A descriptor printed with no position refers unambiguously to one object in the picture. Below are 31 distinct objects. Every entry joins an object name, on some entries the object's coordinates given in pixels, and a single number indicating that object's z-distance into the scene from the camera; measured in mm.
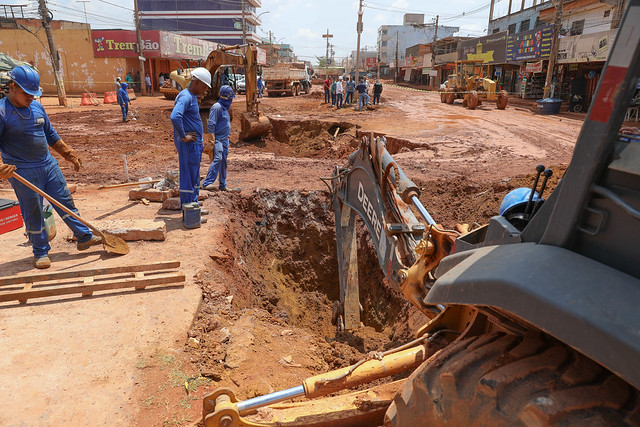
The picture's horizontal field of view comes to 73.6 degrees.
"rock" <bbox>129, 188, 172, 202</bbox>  7469
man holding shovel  4648
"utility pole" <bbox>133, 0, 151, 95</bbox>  27516
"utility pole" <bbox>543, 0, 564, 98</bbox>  21531
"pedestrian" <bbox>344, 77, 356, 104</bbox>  23969
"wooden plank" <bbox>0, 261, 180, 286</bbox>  4383
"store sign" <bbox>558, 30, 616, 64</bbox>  19484
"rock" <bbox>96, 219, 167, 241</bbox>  5684
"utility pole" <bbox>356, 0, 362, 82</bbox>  27156
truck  31891
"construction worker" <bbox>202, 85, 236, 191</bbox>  7973
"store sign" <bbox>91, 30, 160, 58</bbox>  29859
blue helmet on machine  2288
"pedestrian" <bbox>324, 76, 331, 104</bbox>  26031
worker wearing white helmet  6270
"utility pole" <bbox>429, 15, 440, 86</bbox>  42344
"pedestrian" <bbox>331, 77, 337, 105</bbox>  23428
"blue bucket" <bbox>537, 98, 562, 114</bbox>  20328
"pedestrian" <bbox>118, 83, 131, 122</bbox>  17562
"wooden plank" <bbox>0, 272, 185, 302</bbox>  4172
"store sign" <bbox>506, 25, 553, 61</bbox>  24500
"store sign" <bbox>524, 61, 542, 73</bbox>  25597
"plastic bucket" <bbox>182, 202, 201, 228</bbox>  6160
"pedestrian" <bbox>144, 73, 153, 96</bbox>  30250
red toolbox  5965
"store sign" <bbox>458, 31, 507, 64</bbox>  30914
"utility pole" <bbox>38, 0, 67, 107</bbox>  20234
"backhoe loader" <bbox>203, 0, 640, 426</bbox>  1134
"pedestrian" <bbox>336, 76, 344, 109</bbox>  22766
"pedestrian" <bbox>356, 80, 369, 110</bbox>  21922
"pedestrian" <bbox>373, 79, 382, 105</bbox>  23547
